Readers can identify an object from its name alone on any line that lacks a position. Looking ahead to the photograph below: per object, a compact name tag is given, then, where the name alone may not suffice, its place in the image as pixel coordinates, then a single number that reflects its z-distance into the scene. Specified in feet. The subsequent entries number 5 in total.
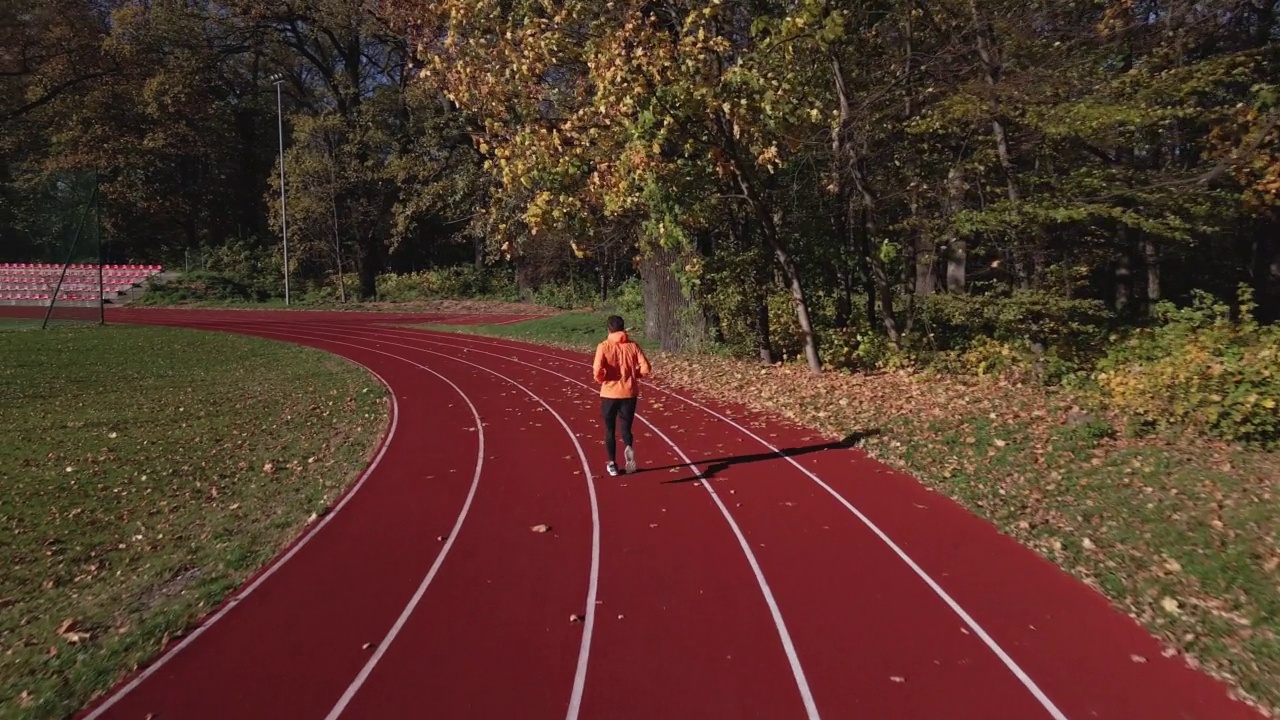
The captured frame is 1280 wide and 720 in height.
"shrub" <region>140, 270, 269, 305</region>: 134.72
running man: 27.40
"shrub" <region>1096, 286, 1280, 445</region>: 27.73
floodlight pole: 126.11
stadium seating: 103.60
